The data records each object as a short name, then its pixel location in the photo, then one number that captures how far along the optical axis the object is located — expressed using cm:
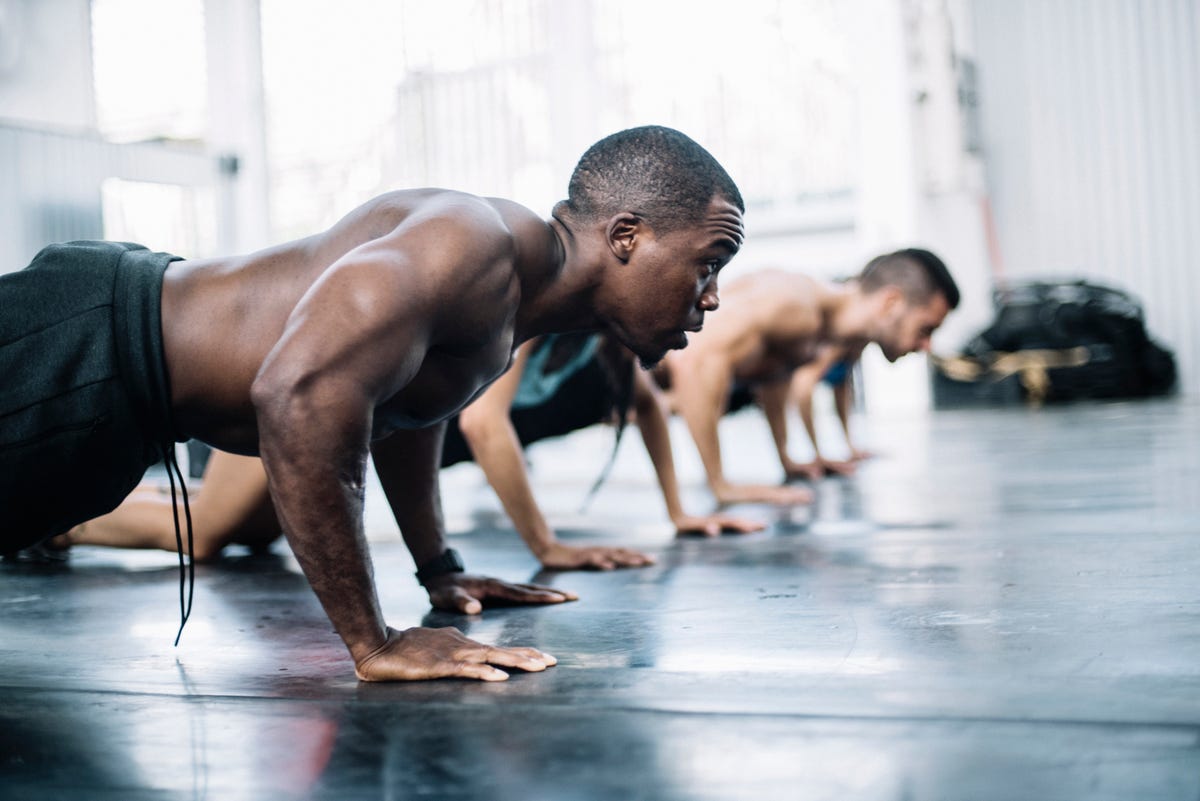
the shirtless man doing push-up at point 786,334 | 335
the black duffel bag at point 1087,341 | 754
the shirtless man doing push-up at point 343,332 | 128
